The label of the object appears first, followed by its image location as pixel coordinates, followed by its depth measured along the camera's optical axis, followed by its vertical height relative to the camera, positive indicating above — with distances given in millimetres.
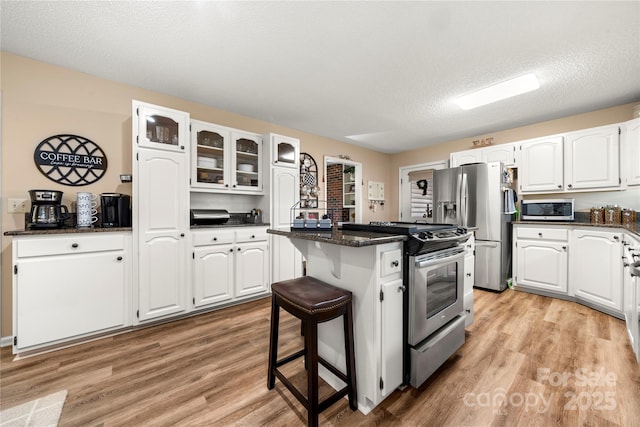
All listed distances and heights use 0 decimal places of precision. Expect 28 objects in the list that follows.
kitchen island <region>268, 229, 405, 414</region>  1376 -553
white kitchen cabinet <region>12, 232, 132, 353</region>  1900 -610
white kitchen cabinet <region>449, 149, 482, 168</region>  4066 +902
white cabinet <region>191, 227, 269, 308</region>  2730 -612
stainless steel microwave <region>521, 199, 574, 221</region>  3246 +7
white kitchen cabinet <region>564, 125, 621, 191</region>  2965 +640
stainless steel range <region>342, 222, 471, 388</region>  1516 -558
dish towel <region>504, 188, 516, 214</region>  3535 +136
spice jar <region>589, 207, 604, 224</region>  3119 -62
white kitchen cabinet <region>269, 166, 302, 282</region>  3348 -83
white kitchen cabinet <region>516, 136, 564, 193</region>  3344 +632
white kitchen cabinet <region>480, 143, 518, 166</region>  3740 +879
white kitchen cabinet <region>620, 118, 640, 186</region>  2744 +656
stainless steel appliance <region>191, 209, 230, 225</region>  2852 -45
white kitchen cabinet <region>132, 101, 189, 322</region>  2379 -124
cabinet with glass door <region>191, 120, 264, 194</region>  2934 +665
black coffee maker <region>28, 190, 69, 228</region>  2029 +35
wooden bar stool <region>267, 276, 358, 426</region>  1250 -585
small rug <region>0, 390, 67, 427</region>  1336 -1124
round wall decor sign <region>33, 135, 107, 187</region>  2260 +504
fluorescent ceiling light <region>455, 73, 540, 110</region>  2561 +1329
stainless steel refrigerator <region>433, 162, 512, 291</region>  3504 -65
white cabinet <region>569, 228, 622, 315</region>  2605 -645
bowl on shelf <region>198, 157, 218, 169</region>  2977 +606
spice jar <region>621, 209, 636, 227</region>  2916 -72
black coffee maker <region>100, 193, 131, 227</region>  2336 +36
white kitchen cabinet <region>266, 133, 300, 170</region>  3361 +850
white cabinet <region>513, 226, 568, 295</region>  3143 -630
